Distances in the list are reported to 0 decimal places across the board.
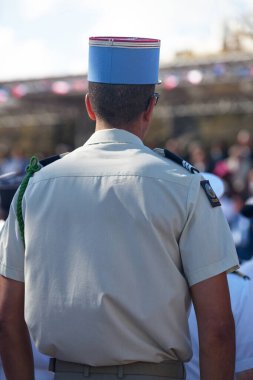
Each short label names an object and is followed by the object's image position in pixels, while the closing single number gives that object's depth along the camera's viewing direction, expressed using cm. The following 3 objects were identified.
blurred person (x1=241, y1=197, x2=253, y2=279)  899
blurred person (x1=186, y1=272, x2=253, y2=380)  525
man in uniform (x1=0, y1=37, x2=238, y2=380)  403
